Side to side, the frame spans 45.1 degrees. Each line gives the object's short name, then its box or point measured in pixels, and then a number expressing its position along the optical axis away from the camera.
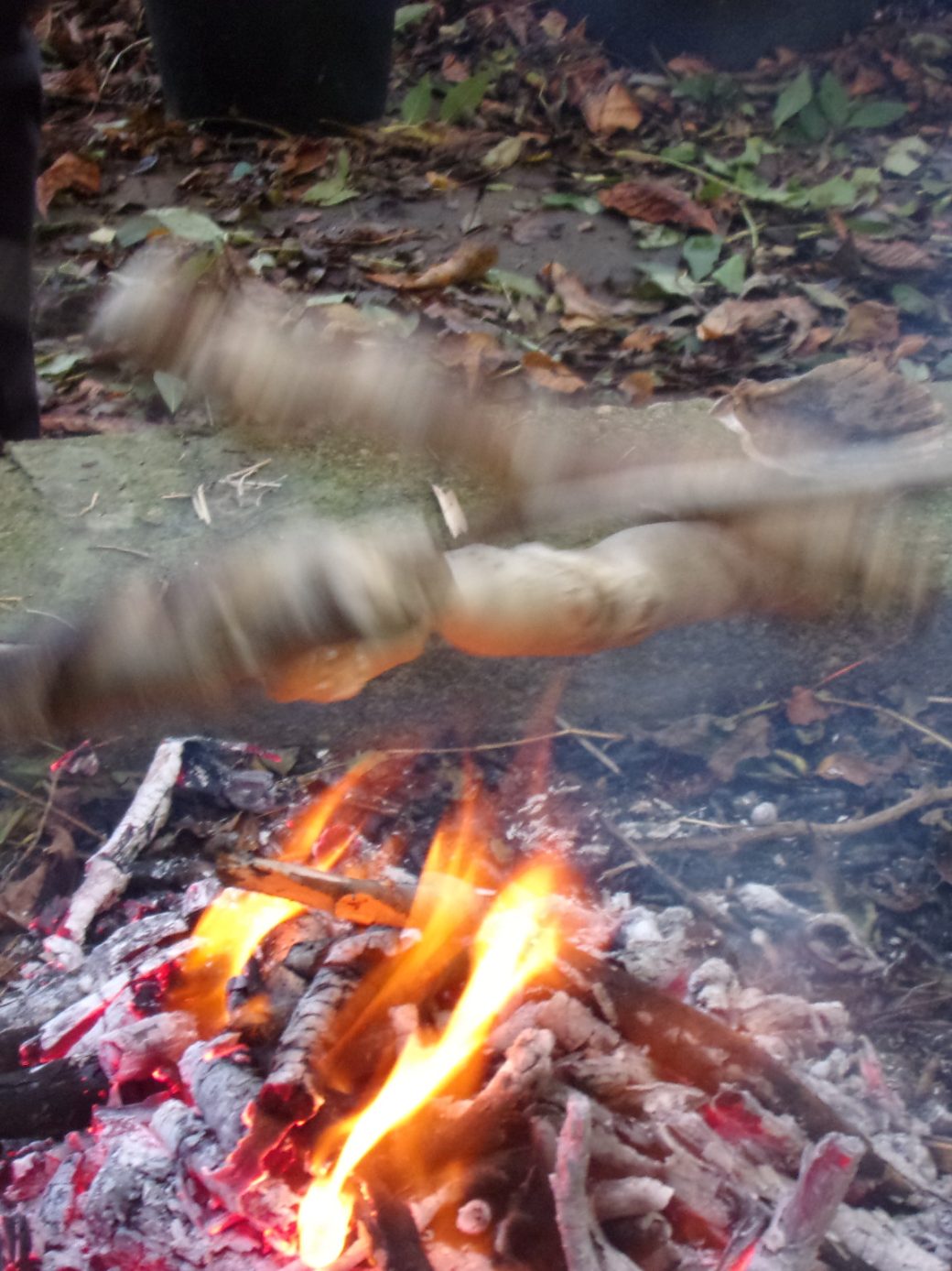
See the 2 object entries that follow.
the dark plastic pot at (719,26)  5.57
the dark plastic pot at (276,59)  4.82
